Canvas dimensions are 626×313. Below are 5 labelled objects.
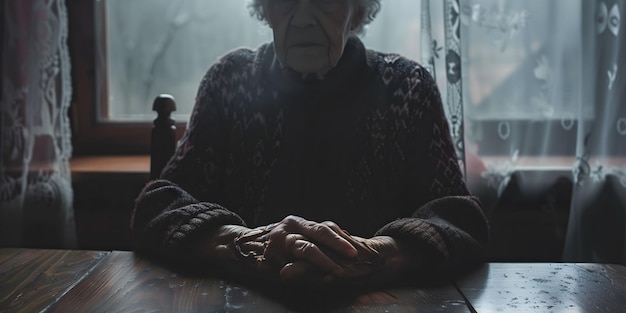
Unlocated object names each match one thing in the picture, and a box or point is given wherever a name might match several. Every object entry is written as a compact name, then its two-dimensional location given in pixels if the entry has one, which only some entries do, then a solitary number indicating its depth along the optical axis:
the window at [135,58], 1.78
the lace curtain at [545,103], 1.42
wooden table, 0.77
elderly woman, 1.23
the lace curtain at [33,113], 1.49
